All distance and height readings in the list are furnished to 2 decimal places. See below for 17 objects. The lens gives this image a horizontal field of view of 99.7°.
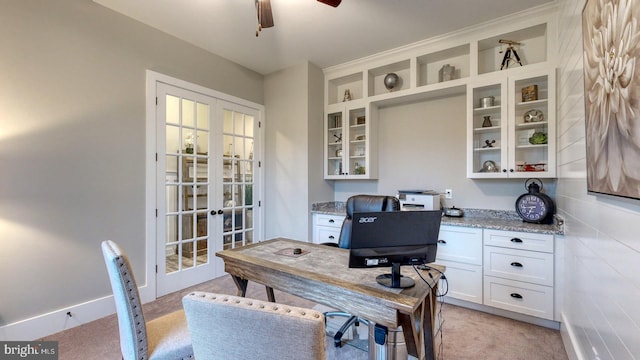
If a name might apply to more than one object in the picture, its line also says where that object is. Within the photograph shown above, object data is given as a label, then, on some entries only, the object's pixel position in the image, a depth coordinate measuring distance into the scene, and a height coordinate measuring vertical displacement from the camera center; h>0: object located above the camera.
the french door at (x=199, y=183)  2.98 -0.07
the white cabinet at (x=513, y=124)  2.55 +0.54
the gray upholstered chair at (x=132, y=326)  1.24 -0.70
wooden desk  1.29 -0.58
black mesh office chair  2.40 -0.26
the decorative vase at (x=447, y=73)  3.07 +1.21
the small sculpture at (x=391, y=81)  3.46 +1.26
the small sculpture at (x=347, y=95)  3.88 +1.20
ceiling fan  2.06 +1.31
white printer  3.01 -0.24
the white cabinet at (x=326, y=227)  3.57 -0.66
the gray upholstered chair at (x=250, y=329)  0.76 -0.45
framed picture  0.88 +0.32
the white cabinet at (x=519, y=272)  2.28 -0.83
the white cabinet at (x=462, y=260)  2.59 -0.81
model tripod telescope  2.77 +1.30
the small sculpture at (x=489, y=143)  2.93 +0.39
